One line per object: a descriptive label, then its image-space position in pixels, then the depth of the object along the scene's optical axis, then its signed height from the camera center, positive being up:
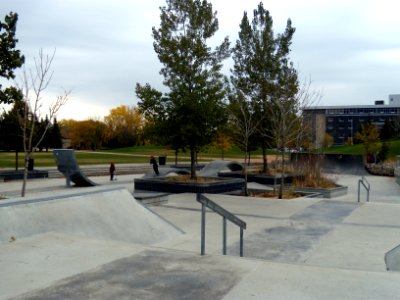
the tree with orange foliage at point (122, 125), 88.75 +3.77
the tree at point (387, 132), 84.56 +2.85
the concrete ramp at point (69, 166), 18.80 -1.04
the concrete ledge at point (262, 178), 20.94 -1.64
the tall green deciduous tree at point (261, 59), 22.41 +4.47
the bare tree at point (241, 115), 20.34 +1.46
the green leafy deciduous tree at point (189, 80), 16.50 +2.52
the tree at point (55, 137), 69.44 +0.82
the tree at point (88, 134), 86.19 +1.72
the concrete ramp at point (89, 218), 6.80 -1.33
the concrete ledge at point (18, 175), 21.25 -1.71
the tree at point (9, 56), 10.98 +2.18
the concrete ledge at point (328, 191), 16.73 -1.81
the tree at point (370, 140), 44.88 +0.63
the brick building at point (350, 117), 124.14 +8.31
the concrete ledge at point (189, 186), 15.74 -1.58
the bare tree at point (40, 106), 10.80 +0.97
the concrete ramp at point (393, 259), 6.46 -1.79
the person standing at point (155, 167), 22.61 -1.25
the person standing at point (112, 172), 23.01 -1.56
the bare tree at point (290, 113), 19.40 +1.56
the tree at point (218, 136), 17.54 +0.33
